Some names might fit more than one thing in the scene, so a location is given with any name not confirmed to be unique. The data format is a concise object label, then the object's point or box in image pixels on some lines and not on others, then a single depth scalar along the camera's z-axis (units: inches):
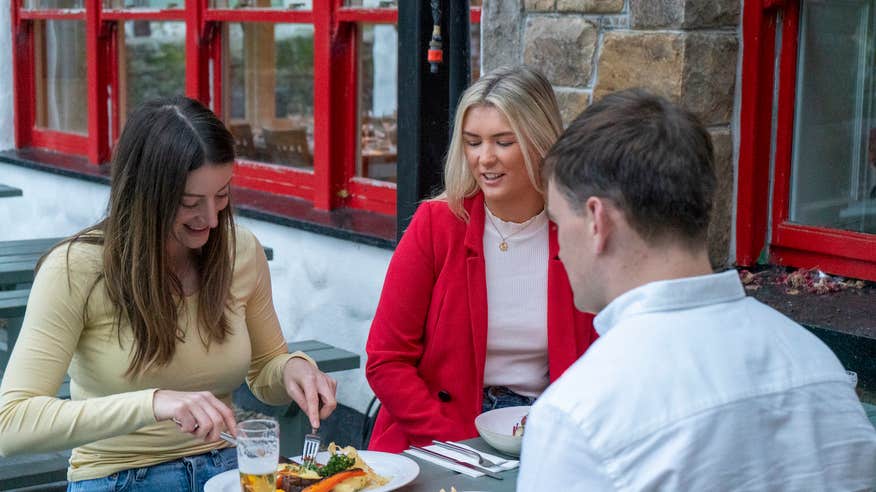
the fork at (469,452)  97.1
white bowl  98.3
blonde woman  119.0
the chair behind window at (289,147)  231.3
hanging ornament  132.0
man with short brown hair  57.8
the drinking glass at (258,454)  82.0
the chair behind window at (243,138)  246.7
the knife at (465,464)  94.4
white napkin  95.3
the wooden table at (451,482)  91.7
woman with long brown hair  95.3
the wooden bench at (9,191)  249.6
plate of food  89.5
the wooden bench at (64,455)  139.7
